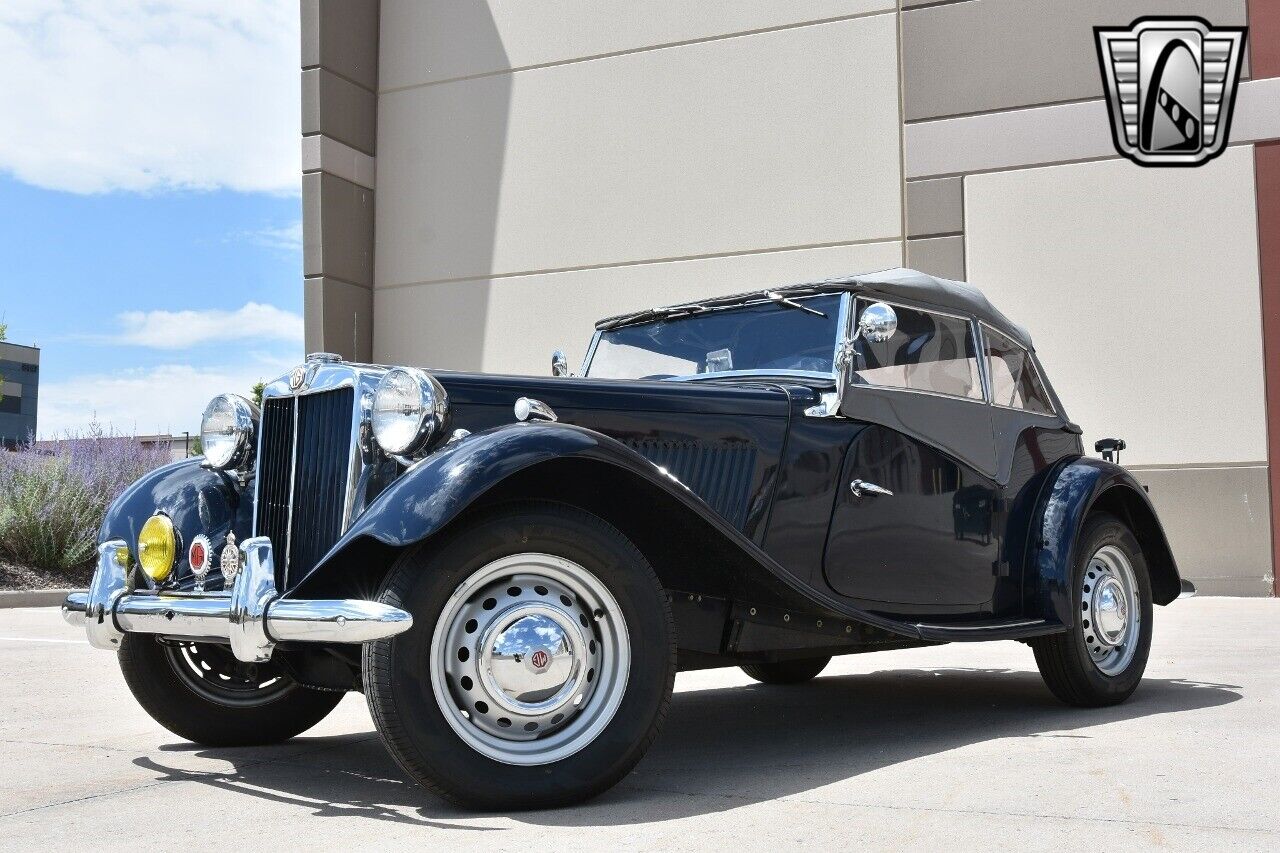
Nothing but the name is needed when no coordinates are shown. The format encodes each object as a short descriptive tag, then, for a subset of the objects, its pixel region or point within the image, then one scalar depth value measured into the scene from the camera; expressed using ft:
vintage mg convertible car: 10.49
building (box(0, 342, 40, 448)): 228.22
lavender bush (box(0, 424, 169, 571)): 41.11
